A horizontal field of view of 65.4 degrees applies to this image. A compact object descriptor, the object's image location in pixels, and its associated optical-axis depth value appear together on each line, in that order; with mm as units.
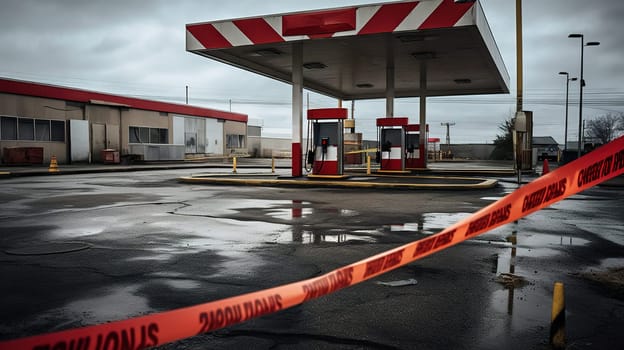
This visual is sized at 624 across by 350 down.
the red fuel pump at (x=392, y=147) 22281
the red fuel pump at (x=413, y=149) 25625
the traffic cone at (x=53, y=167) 24106
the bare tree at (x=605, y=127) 81500
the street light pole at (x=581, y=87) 36228
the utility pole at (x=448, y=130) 109144
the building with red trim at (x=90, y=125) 31594
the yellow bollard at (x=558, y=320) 3164
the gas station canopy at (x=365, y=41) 14383
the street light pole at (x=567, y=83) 47169
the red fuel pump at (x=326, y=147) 17906
